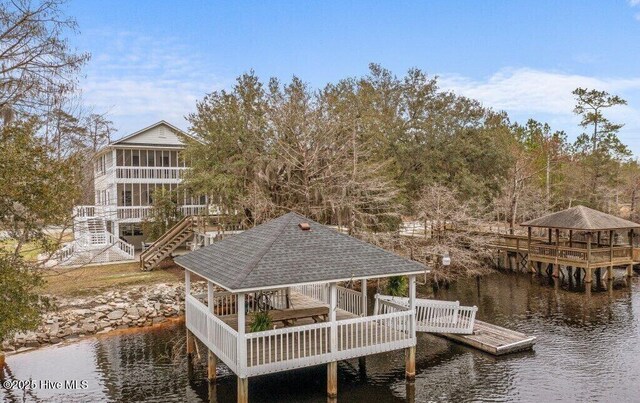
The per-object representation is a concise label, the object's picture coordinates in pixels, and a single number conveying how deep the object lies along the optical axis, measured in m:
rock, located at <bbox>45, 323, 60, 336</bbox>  17.40
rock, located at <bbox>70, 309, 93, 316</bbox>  18.98
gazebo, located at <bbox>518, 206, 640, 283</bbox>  26.52
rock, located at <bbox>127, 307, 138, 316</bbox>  19.72
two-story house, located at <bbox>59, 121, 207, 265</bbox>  32.06
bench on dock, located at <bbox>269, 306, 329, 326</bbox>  13.35
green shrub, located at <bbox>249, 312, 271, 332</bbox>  12.23
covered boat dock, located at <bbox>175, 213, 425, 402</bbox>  11.18
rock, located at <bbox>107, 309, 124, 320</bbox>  19.28
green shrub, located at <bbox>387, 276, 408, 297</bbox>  17.44
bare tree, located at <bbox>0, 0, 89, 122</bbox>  10.40
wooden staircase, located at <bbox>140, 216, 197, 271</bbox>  26.20
